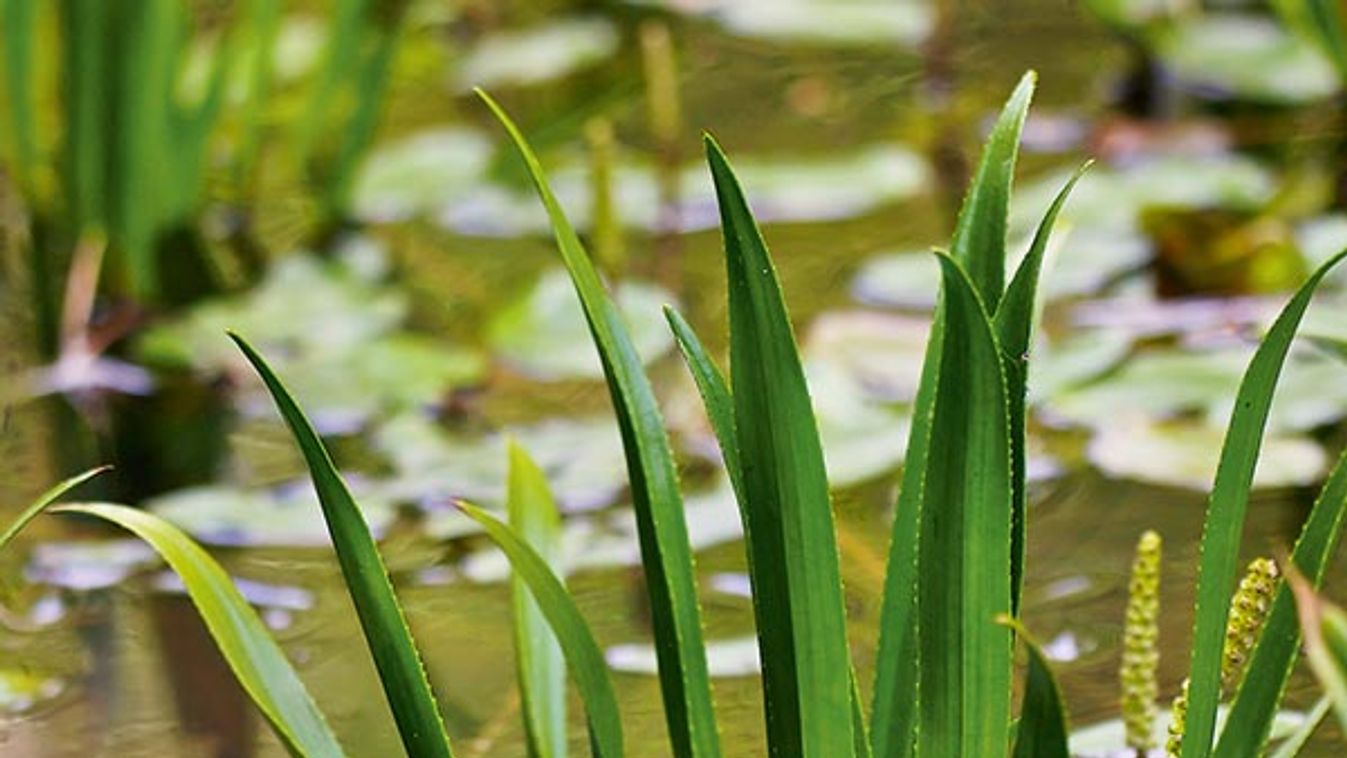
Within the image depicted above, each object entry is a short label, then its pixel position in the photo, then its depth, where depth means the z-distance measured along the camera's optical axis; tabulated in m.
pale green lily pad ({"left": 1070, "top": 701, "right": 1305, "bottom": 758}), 2.94
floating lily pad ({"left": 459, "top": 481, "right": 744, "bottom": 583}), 3.24
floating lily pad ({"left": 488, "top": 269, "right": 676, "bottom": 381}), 3.58
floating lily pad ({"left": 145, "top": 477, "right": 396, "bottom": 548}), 3.29
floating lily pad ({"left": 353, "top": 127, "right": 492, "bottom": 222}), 4.28
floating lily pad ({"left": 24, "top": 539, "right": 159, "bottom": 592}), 3.26
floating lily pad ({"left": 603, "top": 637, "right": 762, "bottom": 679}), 3.10
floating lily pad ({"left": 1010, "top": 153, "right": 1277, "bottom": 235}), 3.95
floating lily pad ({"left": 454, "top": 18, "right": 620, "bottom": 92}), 4.94
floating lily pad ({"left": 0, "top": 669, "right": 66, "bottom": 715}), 3.13
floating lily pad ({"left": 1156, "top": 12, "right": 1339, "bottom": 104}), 4.40
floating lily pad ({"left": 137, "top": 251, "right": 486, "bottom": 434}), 3.55
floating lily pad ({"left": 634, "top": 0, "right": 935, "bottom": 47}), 4.95
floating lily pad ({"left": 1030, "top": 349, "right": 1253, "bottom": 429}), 3.36
